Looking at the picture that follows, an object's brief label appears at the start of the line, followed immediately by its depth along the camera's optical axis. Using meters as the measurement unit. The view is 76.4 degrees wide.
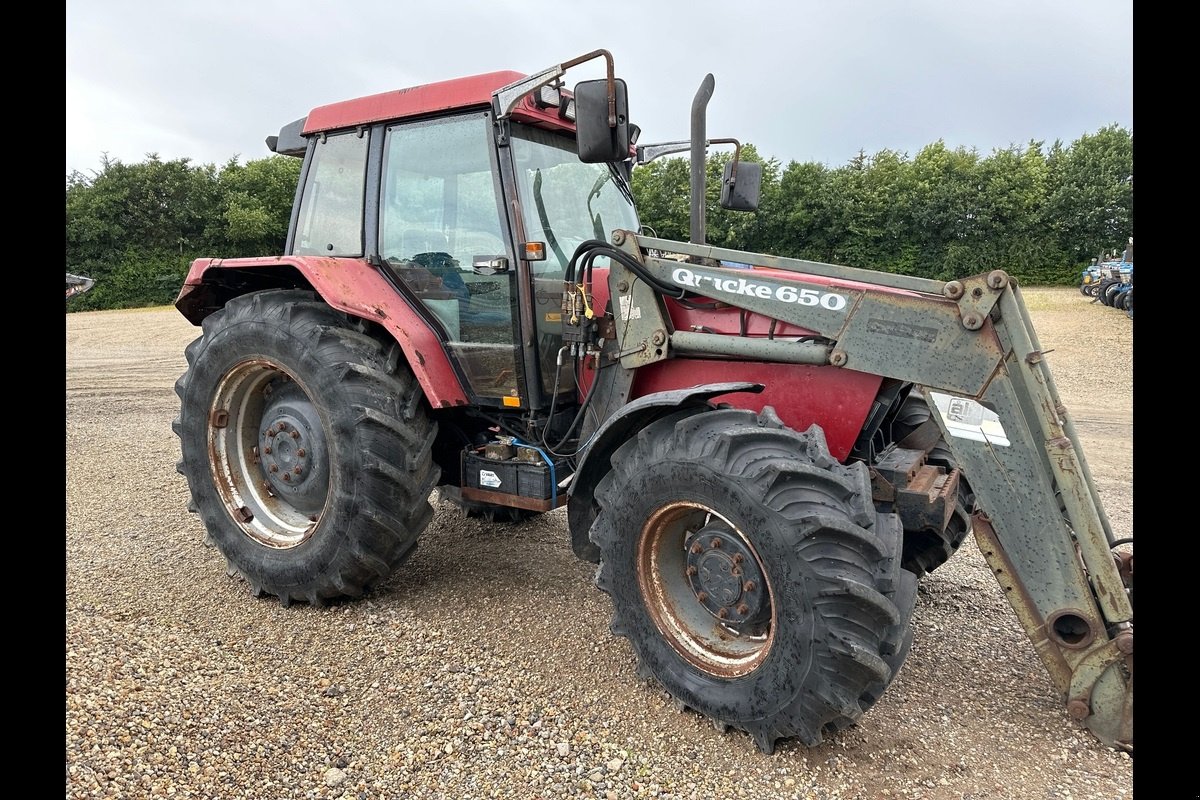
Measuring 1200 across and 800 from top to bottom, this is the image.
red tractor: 2.45
